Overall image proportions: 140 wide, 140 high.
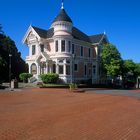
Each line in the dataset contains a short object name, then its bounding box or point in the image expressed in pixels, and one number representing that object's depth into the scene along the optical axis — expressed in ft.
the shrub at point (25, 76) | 87.20
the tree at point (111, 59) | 91.11
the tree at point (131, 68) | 99.41
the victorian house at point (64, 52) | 85.54
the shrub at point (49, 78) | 79.39
